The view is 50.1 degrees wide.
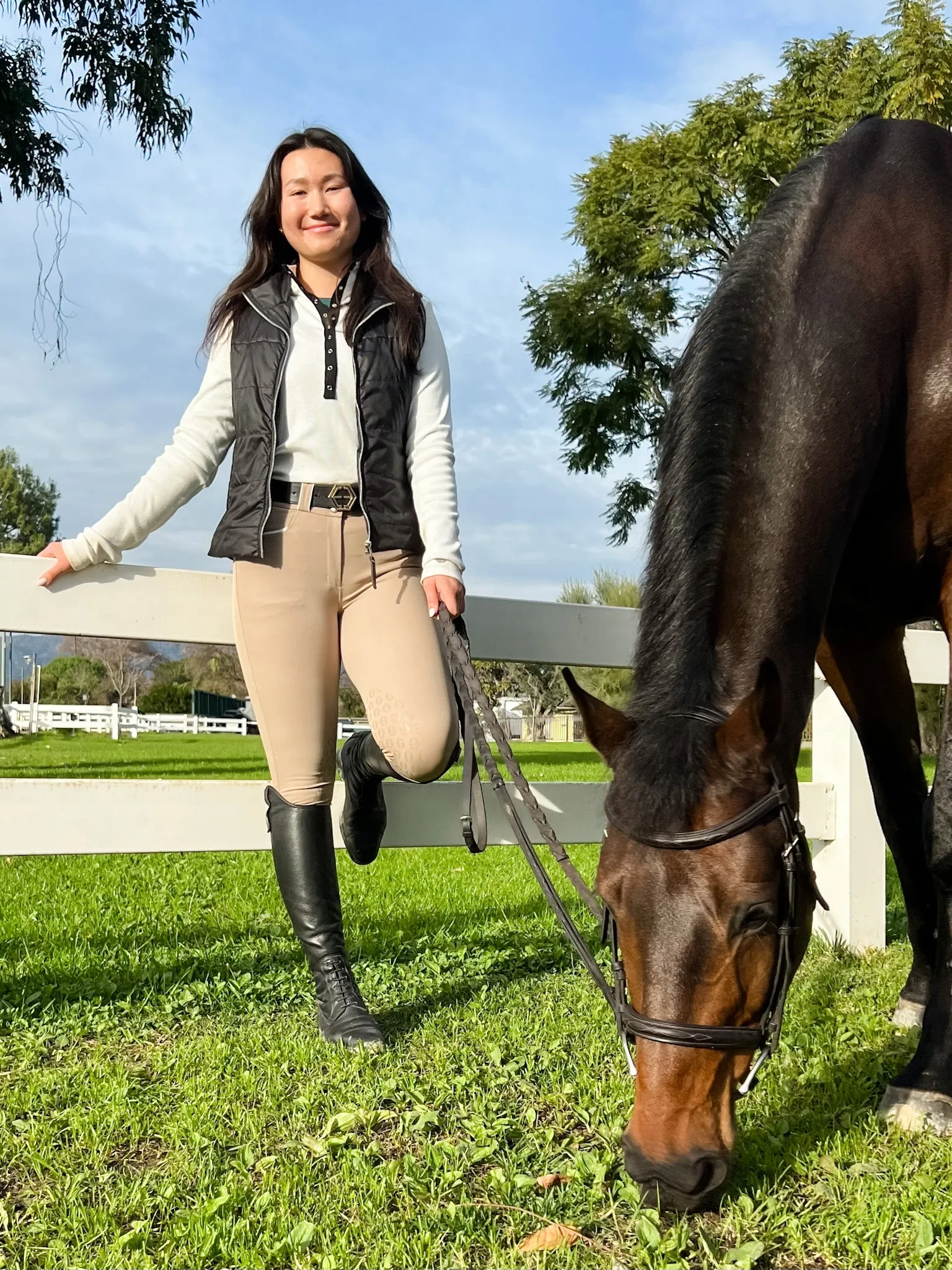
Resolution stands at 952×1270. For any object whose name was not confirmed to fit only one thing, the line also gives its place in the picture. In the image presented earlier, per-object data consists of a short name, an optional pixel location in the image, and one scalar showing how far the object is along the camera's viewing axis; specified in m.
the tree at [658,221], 16.89
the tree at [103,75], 7.92
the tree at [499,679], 42.69
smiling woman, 2.84
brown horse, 1.75
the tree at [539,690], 37.69
